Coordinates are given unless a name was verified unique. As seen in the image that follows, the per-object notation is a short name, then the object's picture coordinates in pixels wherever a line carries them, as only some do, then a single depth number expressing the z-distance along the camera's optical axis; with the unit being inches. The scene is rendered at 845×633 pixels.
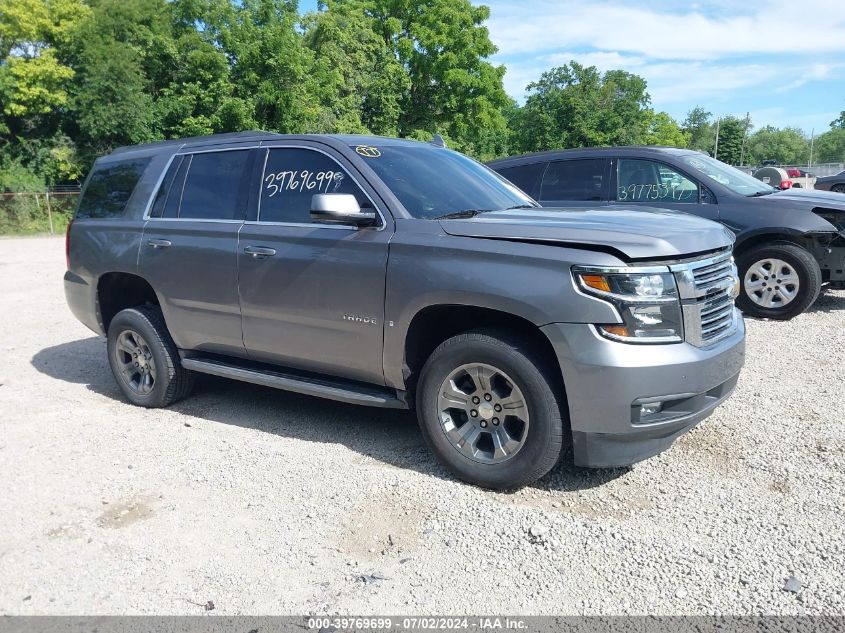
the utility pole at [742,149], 3966.5
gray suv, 132.9
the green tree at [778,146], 4808.1
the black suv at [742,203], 289.0
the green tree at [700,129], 4379.9
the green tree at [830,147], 4517.7
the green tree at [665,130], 2763.3
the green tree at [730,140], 4178.2
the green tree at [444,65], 1641.2
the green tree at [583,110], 2369.6
